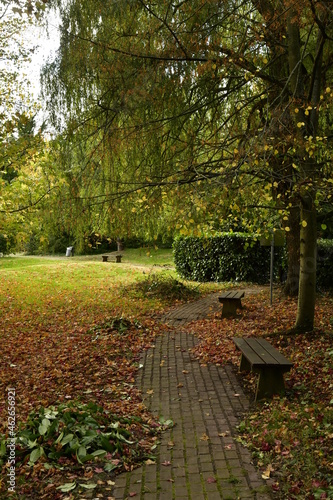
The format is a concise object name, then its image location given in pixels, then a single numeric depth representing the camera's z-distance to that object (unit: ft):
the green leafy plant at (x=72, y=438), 14.03
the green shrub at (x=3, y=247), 88.19
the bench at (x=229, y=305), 35.78
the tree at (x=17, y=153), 33.06
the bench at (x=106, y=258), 88.28
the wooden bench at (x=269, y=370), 18.45
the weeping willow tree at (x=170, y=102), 24.06
